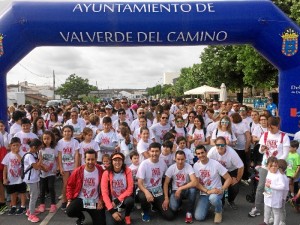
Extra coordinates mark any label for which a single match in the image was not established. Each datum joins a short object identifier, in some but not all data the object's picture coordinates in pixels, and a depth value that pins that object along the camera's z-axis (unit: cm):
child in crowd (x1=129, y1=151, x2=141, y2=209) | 636
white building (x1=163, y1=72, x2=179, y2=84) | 17462
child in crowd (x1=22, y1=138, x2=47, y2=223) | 589
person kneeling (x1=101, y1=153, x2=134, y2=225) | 547
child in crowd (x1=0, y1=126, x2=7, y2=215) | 639
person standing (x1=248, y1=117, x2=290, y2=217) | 581
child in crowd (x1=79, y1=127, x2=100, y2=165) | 671
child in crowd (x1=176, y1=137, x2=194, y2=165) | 662
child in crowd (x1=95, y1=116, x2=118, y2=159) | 731
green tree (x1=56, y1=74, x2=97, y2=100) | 8612
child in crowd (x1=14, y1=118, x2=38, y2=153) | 681
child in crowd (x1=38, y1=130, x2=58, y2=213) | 636
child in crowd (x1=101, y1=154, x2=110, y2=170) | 574
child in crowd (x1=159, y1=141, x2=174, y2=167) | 638
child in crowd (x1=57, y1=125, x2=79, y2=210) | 648
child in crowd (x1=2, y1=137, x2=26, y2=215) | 615
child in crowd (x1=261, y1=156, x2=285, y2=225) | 502
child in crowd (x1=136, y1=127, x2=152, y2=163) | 675
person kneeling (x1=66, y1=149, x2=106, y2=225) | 549
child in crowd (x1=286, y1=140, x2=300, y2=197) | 607
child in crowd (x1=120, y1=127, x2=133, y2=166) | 704
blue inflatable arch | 742
